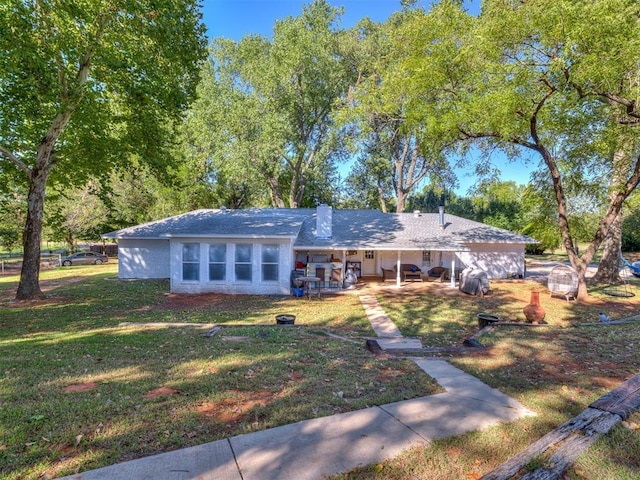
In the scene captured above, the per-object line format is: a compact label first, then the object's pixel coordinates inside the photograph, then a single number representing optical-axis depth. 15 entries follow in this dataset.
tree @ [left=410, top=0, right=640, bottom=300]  10.45
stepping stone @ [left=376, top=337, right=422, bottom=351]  7.40
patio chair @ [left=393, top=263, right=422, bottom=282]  18.55
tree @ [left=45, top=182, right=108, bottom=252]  29.96
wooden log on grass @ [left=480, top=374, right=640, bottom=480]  2.75
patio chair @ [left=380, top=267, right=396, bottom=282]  18.81
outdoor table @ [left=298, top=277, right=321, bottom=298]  13.66
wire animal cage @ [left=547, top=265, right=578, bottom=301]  14.02
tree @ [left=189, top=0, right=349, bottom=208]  24.39
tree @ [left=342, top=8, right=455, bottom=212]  14.80
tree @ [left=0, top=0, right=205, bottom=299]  9.21
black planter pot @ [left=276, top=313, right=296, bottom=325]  9.20
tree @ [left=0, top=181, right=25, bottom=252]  27.69
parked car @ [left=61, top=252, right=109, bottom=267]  28.66
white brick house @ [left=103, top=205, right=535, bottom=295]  14.96
